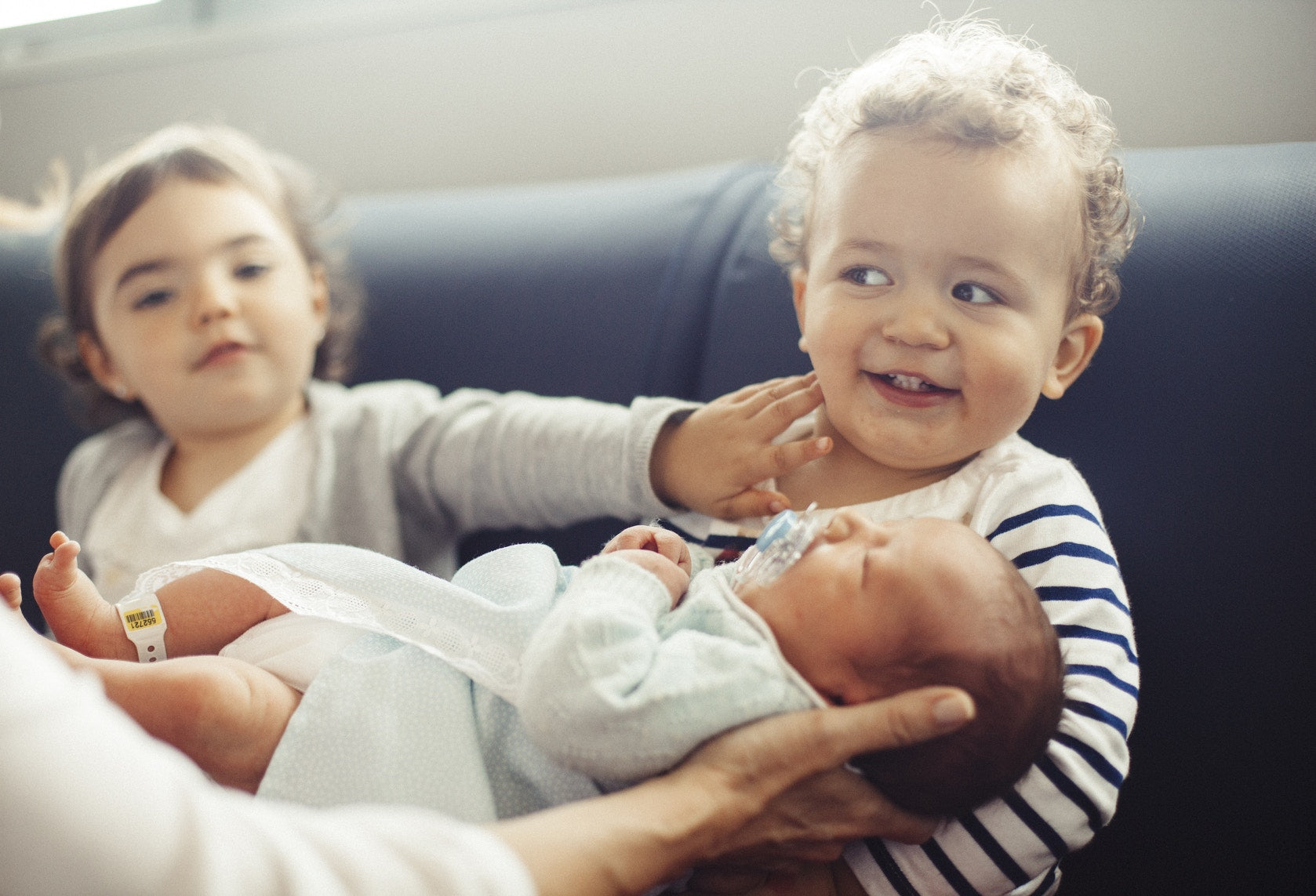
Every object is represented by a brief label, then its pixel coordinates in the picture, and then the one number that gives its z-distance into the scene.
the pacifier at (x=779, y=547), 0.75
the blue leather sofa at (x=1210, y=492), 0.84
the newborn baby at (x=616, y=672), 0.66
